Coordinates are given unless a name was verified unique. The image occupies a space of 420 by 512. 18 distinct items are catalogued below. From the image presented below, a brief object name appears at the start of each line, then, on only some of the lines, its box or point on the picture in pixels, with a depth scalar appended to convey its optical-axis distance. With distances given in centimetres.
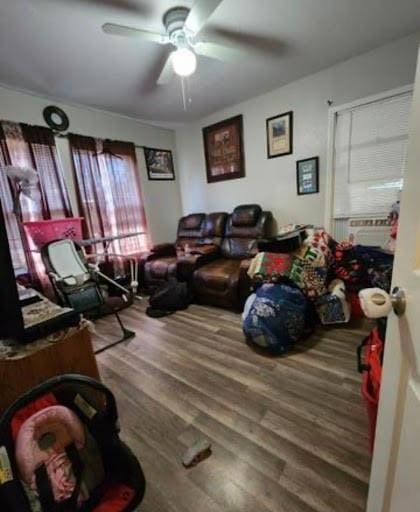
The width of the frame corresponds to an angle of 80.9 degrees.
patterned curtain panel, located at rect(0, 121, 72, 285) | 252
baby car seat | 72
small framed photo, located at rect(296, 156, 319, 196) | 291
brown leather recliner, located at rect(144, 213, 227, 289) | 305
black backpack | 284
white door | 52
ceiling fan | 146
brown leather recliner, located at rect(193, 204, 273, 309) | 261
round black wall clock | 279
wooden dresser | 96
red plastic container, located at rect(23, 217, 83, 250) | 253
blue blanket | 189
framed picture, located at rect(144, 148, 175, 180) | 389
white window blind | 239
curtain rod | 288
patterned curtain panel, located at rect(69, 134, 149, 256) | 309
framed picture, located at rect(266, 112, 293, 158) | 302
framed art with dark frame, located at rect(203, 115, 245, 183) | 347
